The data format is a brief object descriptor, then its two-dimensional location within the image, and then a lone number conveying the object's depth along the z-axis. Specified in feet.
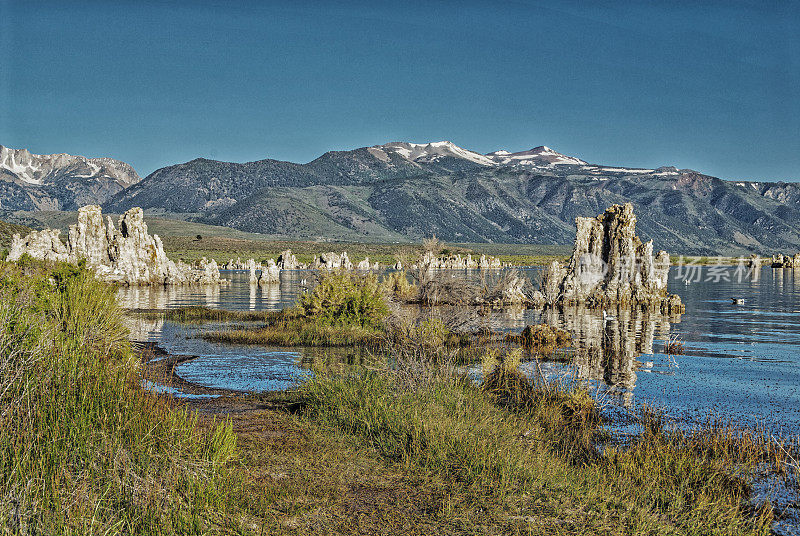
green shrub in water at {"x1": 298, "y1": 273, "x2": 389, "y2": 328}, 103.91
